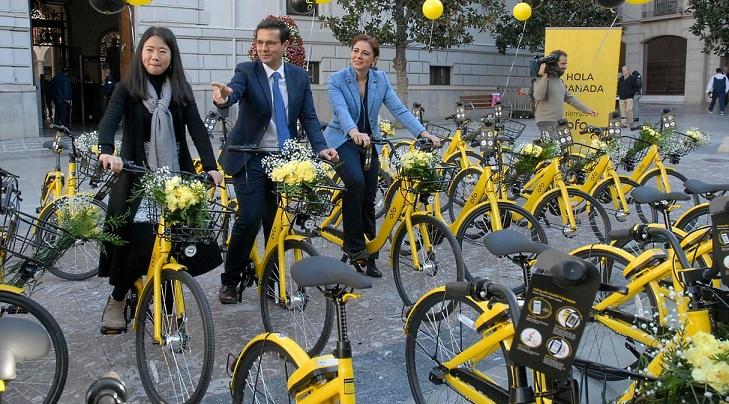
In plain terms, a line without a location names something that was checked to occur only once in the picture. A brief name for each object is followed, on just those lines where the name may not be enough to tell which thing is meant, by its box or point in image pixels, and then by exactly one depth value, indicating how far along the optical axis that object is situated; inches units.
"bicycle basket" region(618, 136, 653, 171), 294.9
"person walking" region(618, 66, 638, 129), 837.2
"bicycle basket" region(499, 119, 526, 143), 255.9
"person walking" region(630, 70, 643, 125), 842.8
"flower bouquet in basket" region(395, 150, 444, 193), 191.0
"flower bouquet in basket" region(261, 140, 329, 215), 158.2
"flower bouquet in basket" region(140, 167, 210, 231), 135.9
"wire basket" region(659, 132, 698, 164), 297.9
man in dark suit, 177.1
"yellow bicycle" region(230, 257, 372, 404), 93.0
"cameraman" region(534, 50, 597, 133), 325.1
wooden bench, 985.7
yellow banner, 432.8
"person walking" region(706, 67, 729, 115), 1005.8
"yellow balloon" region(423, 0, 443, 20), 460.4
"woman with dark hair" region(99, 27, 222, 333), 155.1
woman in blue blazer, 203.9
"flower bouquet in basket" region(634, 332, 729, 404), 65.7
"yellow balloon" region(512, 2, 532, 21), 468.1
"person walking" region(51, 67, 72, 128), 768.9
